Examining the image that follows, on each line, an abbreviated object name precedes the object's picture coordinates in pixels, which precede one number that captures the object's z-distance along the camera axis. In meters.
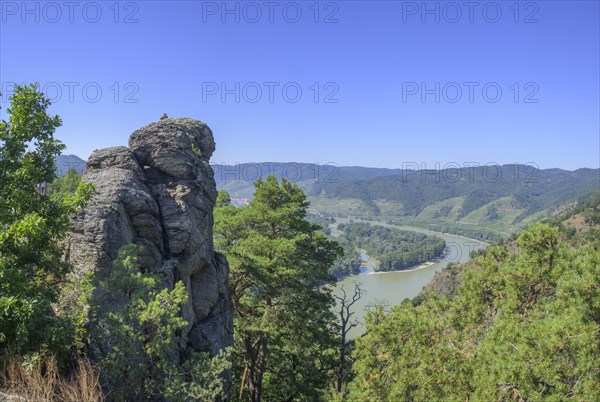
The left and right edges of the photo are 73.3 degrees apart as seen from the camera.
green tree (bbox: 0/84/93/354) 6.20
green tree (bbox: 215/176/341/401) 15.67
